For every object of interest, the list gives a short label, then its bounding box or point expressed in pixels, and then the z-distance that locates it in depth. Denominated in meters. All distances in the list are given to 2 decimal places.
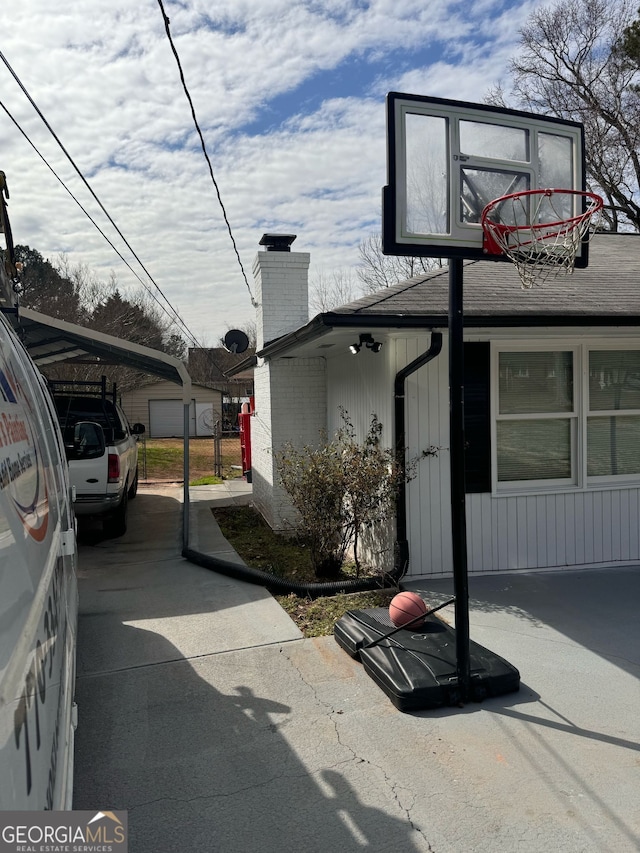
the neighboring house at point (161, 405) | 32.31
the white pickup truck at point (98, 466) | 8.66
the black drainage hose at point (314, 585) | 6.05
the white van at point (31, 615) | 1.30
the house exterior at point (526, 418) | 6.15
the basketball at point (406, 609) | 4.56
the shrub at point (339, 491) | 6.02
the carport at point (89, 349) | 6.93
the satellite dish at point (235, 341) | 12.20
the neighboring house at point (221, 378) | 29.89
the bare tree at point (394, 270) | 25.97
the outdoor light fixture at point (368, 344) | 6.20
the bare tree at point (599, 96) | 20.69
